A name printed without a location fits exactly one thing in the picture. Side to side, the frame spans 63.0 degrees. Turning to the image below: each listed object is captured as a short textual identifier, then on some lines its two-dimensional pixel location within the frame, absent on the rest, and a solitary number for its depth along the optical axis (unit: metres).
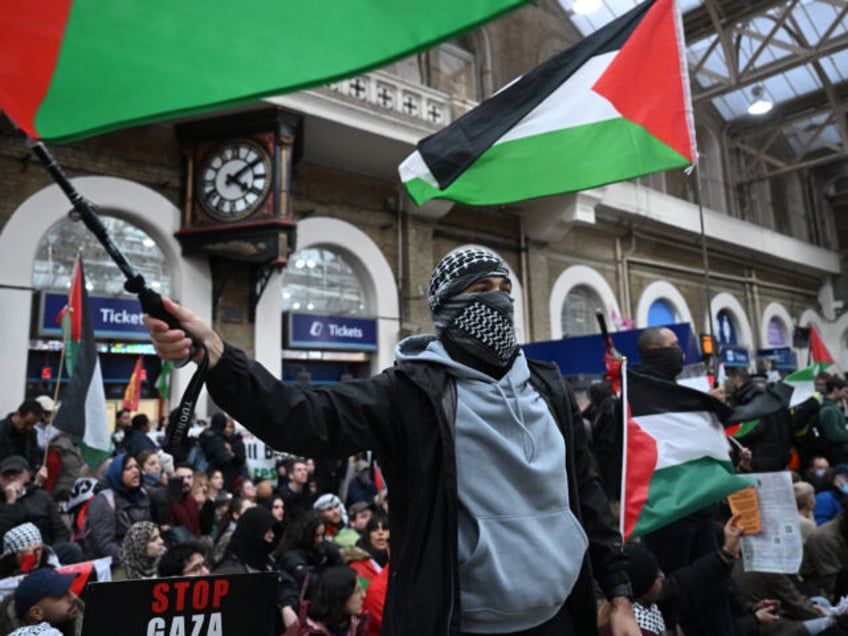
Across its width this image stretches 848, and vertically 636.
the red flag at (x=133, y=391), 8.41
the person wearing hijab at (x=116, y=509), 4.83
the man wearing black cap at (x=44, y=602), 3.15
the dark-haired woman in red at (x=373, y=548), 4.49
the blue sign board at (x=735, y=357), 18.70
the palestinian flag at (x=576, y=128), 3.69
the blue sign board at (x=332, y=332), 10.63
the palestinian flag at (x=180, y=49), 1.55
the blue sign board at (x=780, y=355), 20.14
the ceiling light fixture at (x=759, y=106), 17.05
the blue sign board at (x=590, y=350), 9.21
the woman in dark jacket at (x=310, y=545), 4.28
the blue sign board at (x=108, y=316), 8.45
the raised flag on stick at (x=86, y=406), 5.35
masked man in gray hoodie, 1.50
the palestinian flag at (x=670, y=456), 3.39
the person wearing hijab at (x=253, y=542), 4.30
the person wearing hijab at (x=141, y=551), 4.17
